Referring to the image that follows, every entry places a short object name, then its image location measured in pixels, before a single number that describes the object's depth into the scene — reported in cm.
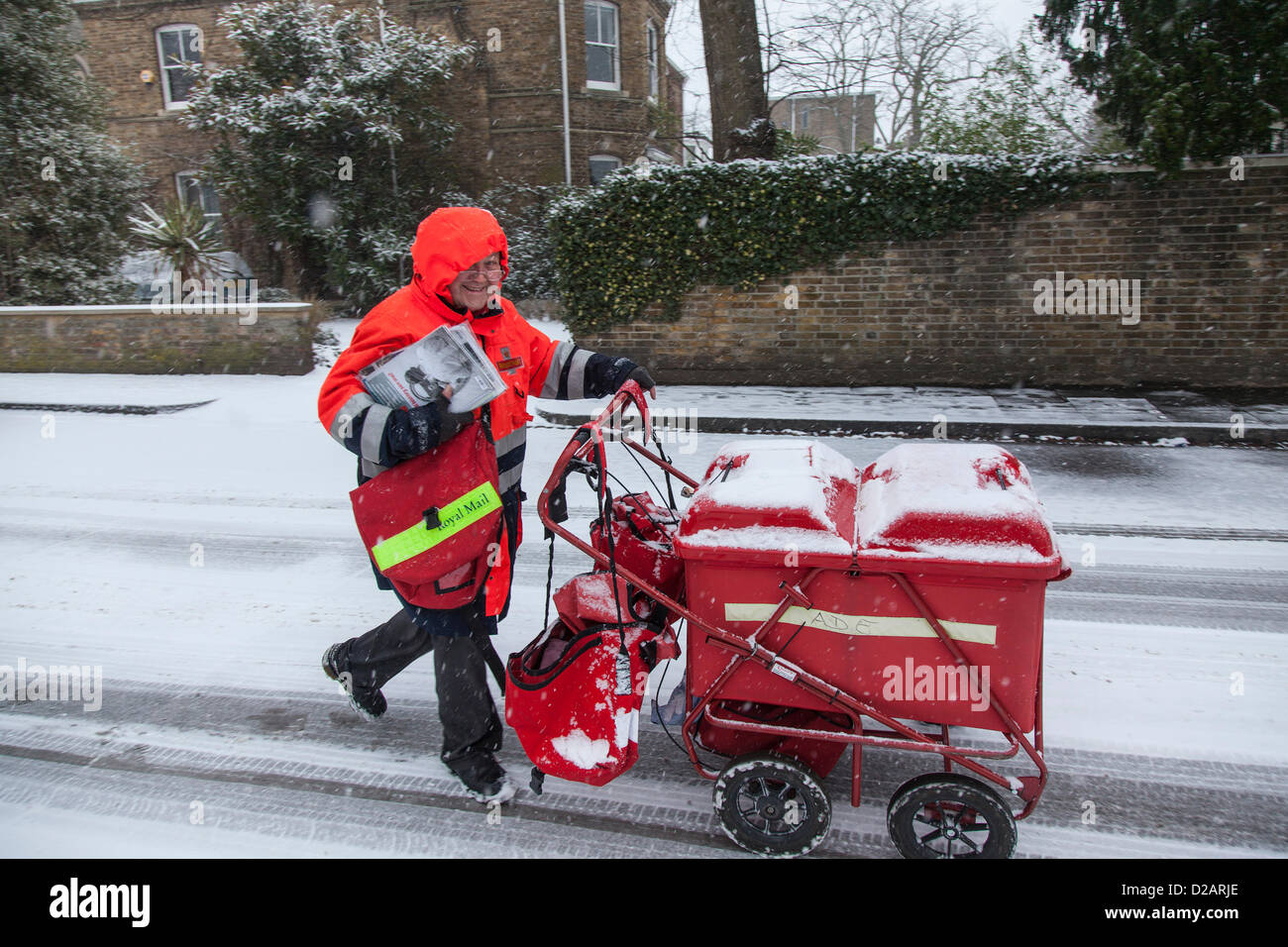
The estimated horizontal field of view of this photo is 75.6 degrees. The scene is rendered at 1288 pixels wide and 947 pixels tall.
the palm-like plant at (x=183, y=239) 1179
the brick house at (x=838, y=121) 2311
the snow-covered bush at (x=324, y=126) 1309
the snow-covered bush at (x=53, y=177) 1220
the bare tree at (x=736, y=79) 1004
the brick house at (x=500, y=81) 1598
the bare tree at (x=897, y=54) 1219
